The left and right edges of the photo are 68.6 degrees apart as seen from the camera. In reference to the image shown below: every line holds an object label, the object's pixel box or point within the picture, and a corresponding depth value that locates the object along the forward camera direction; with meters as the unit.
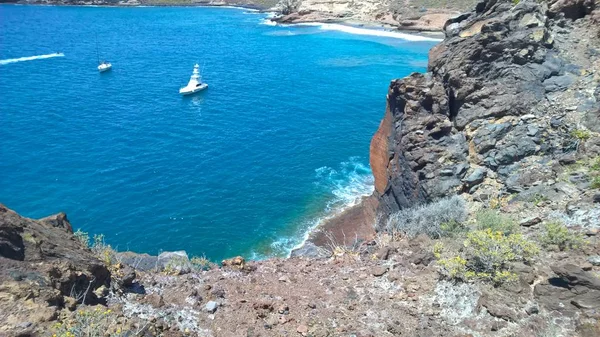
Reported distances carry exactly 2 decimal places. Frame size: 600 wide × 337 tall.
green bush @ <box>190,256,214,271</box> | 13.84
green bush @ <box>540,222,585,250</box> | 10.05
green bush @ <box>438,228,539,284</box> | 9.74
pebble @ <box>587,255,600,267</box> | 9.27
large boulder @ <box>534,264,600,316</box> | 8.37
